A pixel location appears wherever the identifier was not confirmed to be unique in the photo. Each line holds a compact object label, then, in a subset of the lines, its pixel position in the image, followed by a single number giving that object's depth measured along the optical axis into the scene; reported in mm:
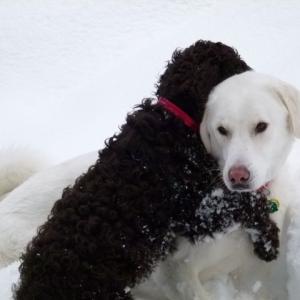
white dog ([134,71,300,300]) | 2434
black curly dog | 2371
